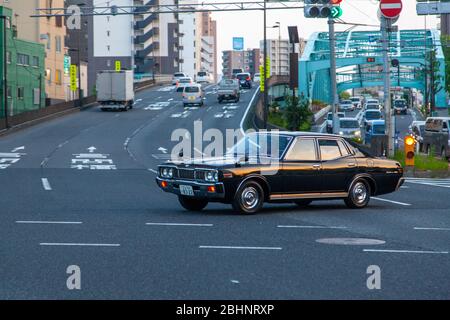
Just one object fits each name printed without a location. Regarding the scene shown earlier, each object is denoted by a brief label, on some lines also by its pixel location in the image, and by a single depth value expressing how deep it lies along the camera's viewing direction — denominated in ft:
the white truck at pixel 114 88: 256.30
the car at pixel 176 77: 412.77
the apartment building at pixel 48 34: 305.32
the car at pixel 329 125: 170.77
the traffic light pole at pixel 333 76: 130.62
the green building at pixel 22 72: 259.39
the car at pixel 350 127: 188.75
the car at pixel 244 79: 377.30
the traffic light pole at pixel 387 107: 113.19
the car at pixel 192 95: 279.67
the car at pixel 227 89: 293.59
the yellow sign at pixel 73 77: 306.88
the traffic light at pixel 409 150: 103.60
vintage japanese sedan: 54.13
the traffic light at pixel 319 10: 115.44
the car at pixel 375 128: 180.64
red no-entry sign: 115.34
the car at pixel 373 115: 244.67
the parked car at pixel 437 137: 139.74
